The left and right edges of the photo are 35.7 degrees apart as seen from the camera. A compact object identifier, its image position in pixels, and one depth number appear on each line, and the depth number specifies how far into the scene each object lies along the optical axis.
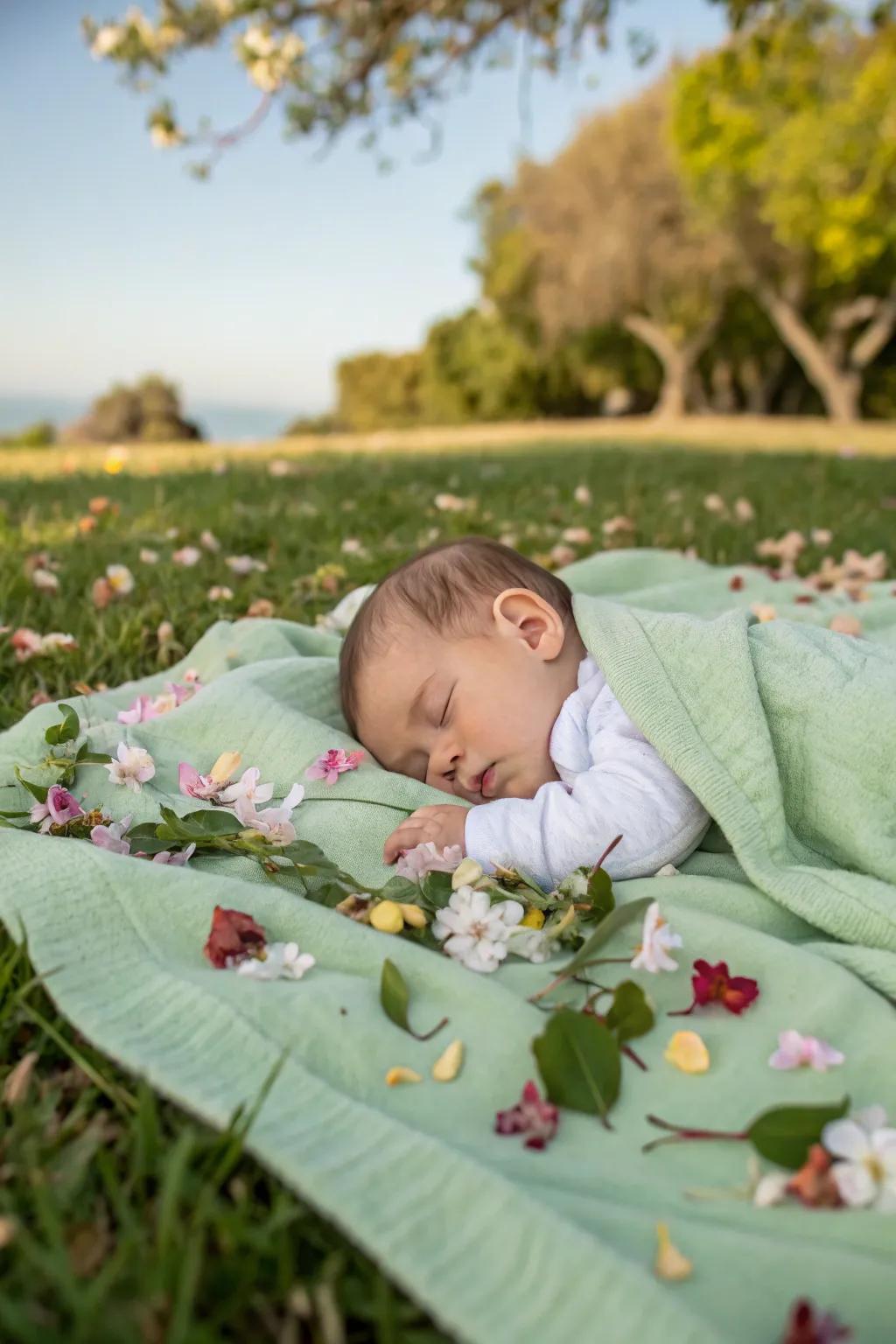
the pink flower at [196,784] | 0.68
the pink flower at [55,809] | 0.63
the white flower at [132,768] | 0.68
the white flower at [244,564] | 1.08
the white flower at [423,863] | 0.62
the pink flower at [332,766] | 0.70
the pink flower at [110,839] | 0.62
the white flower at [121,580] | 1.00
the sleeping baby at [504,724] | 0.64
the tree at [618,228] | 18.40
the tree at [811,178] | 14.64
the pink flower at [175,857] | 0.61
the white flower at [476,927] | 0.55
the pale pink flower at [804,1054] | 0.50
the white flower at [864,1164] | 0.45
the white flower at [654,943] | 0.53
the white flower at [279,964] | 0.53
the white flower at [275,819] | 0.63
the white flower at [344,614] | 0.93
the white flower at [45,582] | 0.99
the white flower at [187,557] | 1.08
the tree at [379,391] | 34.29
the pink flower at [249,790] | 0.66
